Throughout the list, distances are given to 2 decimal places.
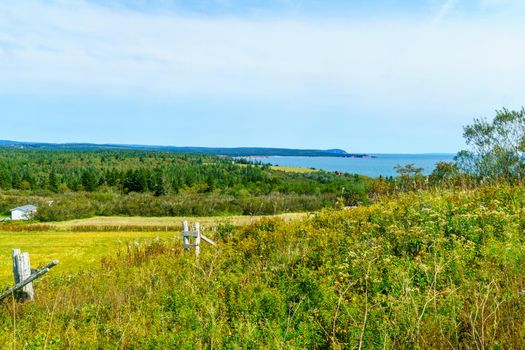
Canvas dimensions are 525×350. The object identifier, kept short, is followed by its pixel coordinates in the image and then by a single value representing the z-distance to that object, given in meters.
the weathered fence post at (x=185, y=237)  12.91
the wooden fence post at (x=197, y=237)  12.15
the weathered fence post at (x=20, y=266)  8.77
